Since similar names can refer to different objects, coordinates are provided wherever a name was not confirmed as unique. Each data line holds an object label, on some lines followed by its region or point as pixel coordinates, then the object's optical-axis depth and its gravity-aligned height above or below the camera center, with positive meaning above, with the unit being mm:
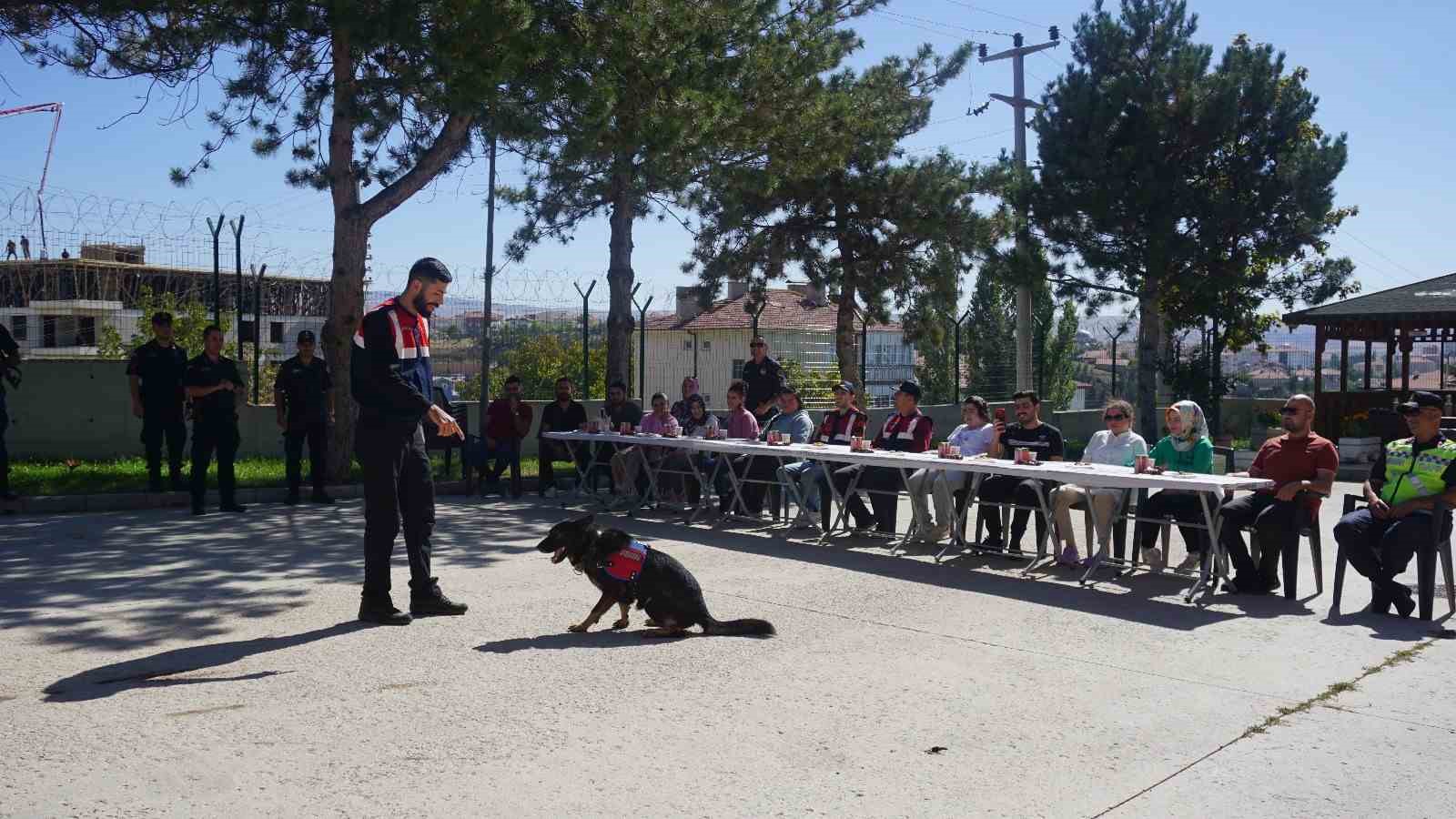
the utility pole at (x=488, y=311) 16547 +759
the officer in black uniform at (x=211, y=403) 11836 -329
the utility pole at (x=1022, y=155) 24000 +4503
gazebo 22250 +838
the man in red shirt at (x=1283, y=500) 8266 -822
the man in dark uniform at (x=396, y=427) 6898 -312
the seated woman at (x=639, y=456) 13211 -889
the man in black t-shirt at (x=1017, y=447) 9844 -662
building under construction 17375 +1242
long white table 8234 -704
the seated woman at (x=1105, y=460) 9312 -684
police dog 6789 -1109
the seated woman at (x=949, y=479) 10523 -885
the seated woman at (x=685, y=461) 12820 -918
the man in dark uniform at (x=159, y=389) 12461 -208
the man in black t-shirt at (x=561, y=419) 14492 -557
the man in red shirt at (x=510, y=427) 14547 -656
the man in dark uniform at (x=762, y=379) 14844 -88
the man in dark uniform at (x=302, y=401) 12711 -329
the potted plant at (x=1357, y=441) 21125 -1107
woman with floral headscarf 9062 -621
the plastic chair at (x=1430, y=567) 7566 -1140
